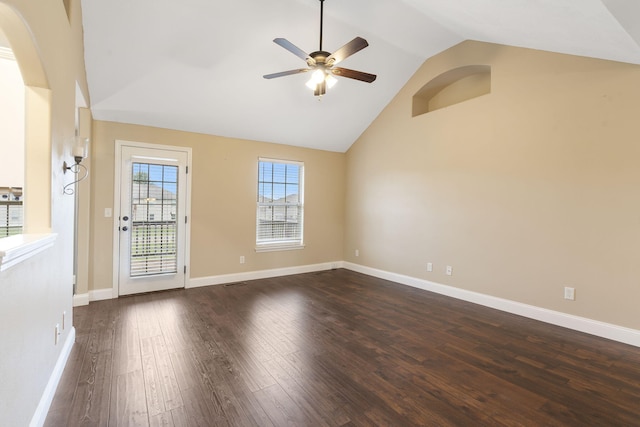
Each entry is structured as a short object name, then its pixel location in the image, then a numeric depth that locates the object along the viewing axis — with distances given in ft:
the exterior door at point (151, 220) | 13.83
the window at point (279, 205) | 17.76
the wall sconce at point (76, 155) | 8.13
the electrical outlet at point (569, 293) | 10.66
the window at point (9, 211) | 11.12
